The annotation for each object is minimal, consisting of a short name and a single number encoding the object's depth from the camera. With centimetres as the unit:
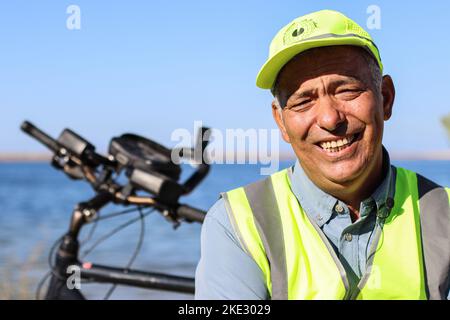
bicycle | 384
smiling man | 209
